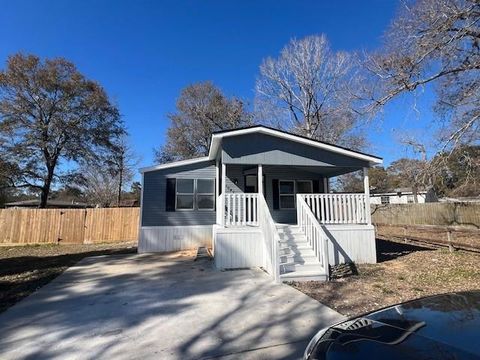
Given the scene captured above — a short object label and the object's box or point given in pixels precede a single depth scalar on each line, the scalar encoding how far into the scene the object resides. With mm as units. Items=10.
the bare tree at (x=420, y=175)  10631
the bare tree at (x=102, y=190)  35372
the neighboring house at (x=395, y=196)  41331
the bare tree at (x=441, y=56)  9633
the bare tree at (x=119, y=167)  25320
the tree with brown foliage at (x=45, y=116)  20875
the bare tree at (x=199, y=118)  28625
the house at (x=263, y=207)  8836
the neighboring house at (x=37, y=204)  40400
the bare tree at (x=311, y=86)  22469
